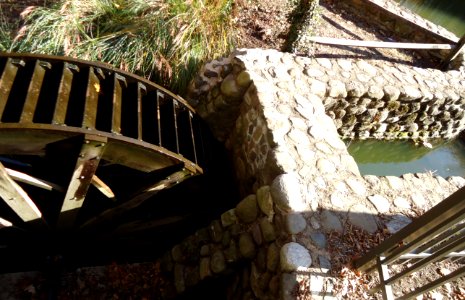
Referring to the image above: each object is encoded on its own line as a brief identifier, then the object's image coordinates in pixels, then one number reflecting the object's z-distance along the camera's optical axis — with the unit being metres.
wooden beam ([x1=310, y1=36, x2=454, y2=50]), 5.11
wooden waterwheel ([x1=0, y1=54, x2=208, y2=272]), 2.67
